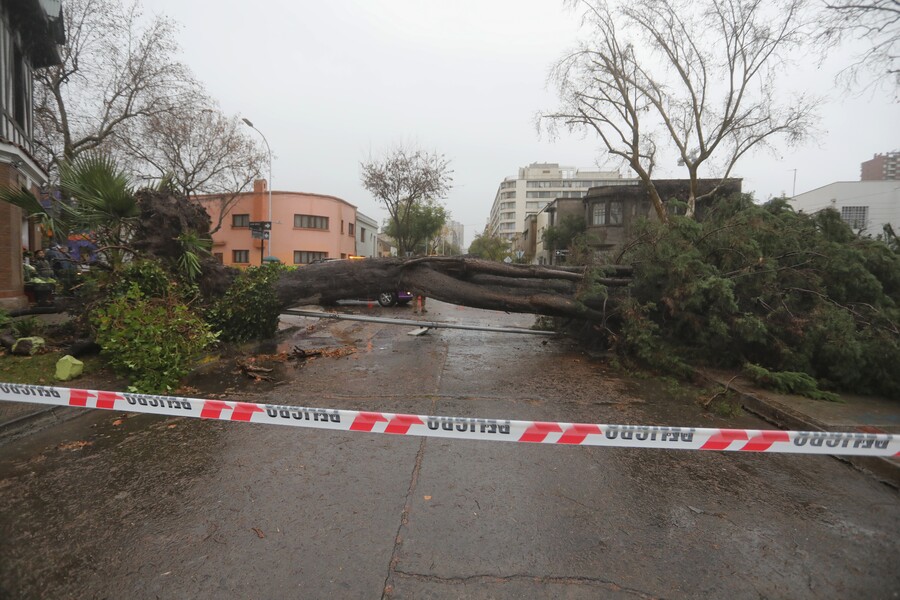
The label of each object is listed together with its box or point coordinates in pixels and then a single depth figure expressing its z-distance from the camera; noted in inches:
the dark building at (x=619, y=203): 1233.4
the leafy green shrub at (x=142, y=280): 231.4
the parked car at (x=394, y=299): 641.6
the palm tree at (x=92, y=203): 229.1
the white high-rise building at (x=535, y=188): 3624.5
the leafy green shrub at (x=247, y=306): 291.3
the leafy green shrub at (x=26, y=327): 259.6
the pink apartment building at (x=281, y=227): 1385.3
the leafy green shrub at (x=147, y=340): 194.4
